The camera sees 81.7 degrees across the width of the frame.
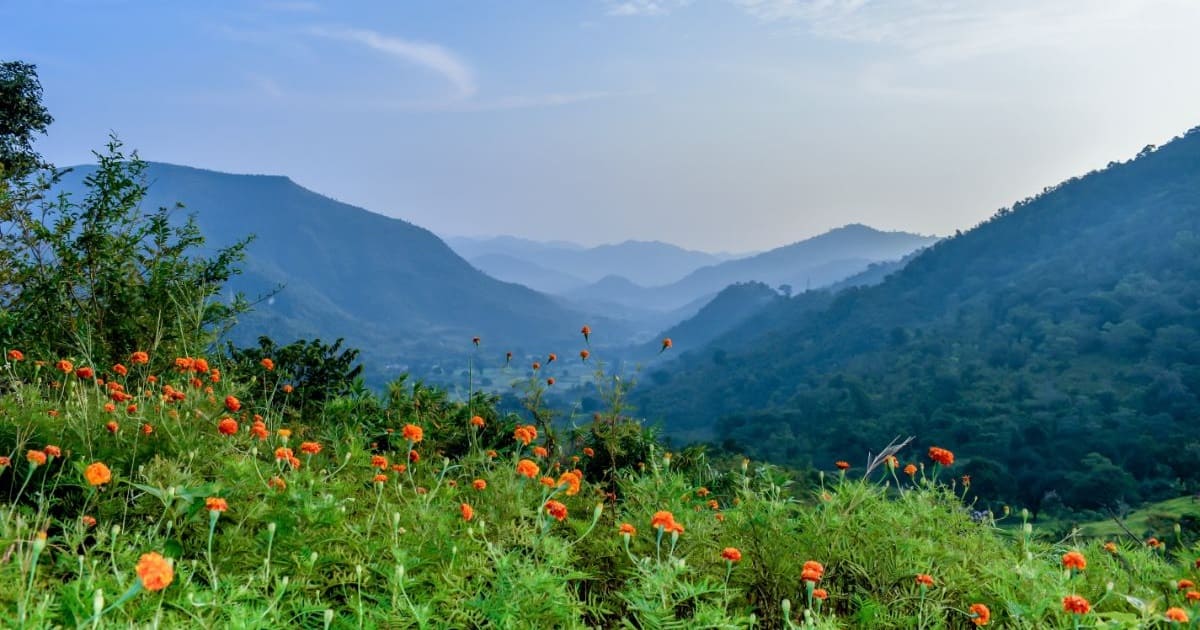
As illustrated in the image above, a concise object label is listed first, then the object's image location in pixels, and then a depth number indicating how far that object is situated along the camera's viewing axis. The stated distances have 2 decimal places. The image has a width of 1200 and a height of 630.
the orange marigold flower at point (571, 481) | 2.79
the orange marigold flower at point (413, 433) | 3.09
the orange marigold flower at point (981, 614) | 2.28
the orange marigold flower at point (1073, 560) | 2.41
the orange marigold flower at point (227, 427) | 2.91
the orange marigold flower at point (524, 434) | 3.40
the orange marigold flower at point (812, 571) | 2.21
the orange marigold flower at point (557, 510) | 2.77
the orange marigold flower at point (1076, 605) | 2.14
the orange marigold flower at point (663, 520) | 2.45
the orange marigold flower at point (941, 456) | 3.46
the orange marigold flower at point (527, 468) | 2.78
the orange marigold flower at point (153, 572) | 1.53
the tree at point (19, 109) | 16.44
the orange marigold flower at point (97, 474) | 2.04
